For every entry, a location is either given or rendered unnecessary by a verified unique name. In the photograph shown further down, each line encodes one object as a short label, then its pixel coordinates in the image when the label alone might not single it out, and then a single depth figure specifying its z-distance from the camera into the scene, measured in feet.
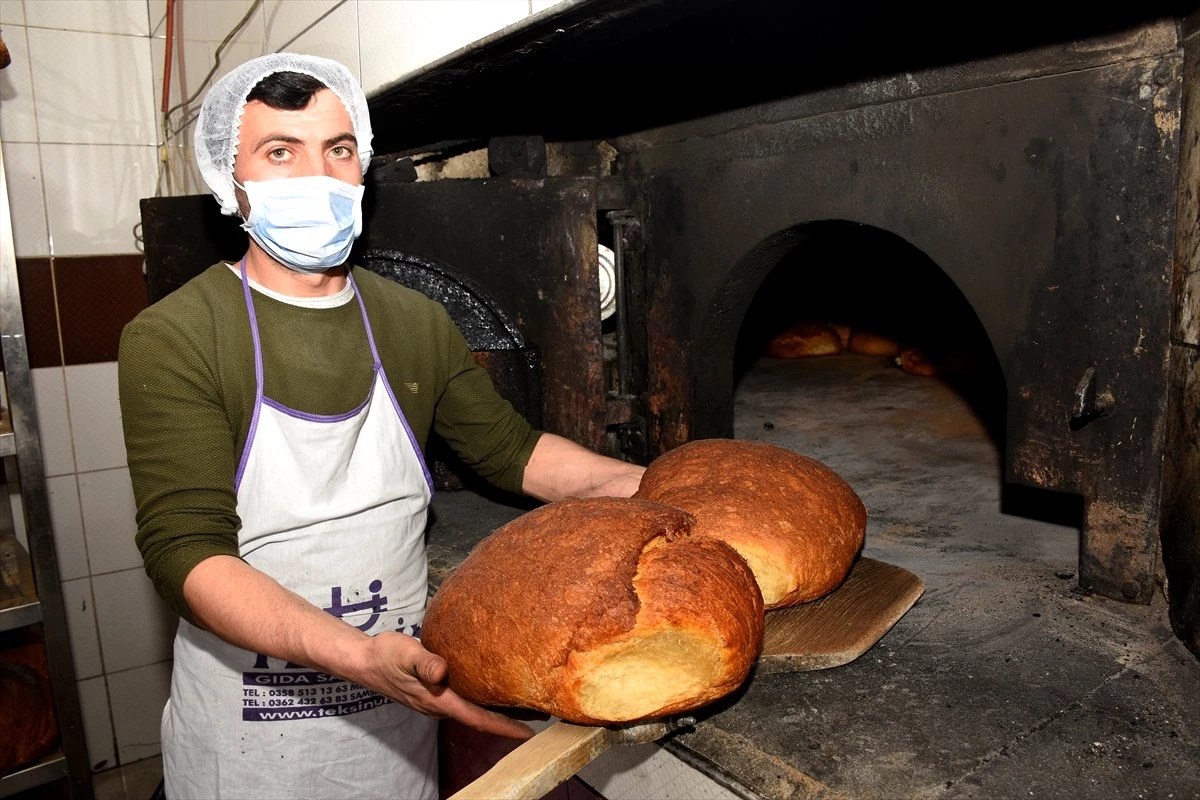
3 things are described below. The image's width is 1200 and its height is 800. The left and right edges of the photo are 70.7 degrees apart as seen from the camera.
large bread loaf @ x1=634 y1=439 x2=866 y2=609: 3.84
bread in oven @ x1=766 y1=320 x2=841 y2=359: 12.26
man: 4.42
